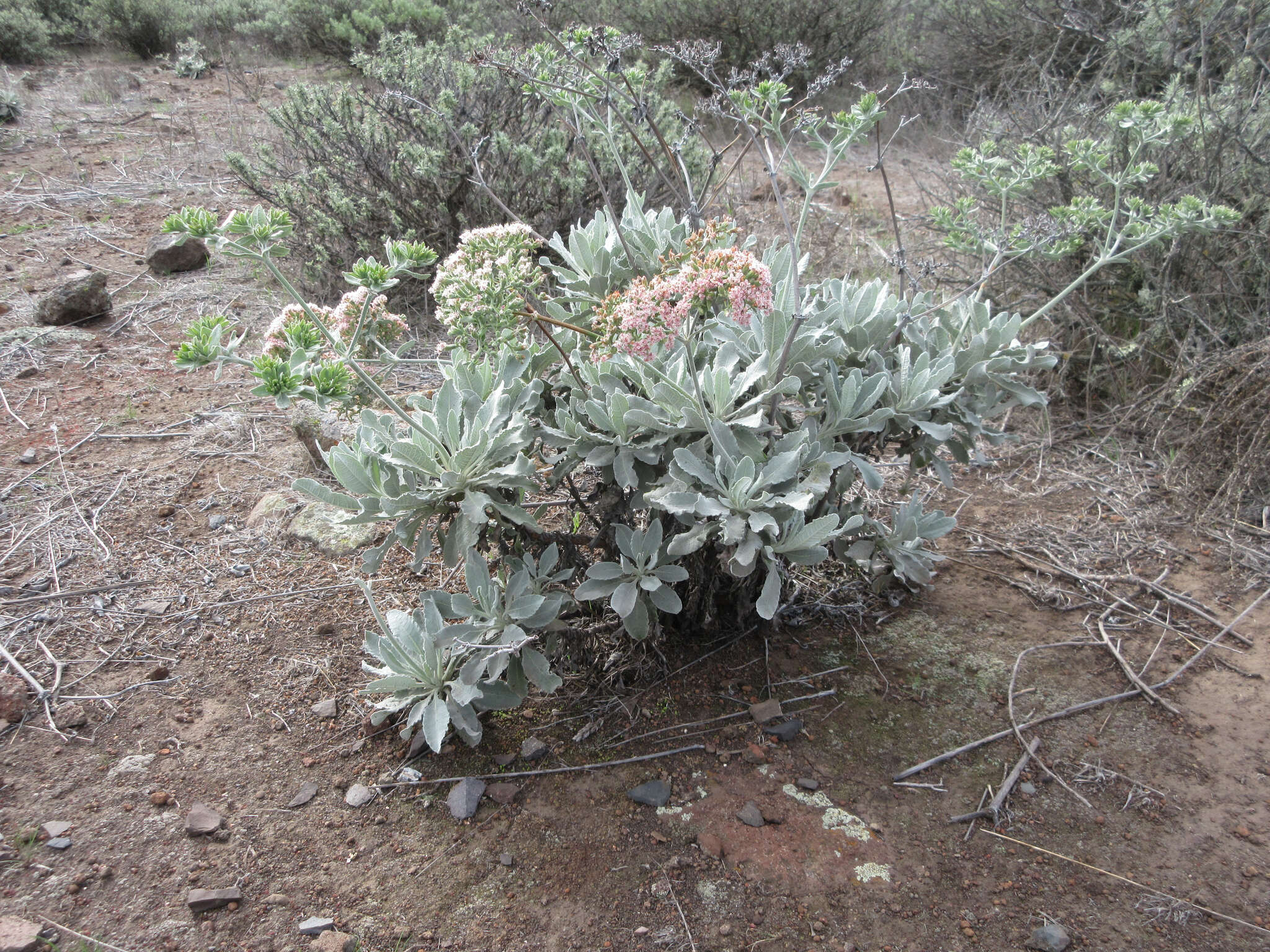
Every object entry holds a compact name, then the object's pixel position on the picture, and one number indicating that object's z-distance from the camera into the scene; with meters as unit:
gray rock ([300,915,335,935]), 1.81
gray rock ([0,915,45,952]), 1.70
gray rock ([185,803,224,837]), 2.01
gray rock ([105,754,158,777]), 2.18
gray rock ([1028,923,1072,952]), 1.80
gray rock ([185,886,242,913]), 1.83
